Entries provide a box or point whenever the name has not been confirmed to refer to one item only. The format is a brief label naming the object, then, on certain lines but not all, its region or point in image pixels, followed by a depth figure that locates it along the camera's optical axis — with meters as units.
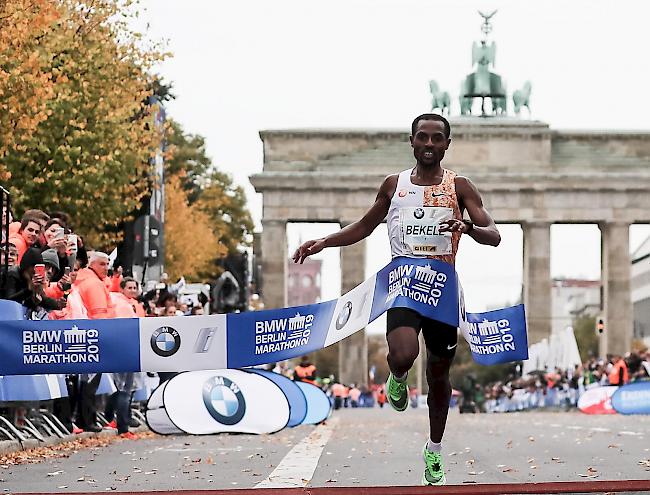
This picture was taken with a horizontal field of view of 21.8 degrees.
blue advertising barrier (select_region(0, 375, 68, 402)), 14.48
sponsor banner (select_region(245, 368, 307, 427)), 18.55
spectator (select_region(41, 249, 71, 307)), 14.89
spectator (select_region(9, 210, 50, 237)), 16.08
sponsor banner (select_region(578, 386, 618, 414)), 37.19
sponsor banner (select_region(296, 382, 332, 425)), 23.17
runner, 8.96
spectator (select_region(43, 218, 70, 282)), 15.68
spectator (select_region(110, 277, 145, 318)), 18.30
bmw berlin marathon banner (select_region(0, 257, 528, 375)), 8.99
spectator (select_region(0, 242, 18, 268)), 15.70
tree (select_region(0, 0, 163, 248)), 33.59
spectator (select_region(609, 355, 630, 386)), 38.19
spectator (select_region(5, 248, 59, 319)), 14.39
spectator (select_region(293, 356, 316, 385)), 28.94
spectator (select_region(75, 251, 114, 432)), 17.38
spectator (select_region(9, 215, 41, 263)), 16.02
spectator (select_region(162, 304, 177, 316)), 20.41
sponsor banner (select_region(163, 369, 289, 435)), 17.70
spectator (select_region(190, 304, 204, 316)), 25.95
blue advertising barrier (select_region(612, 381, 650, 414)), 31.52
